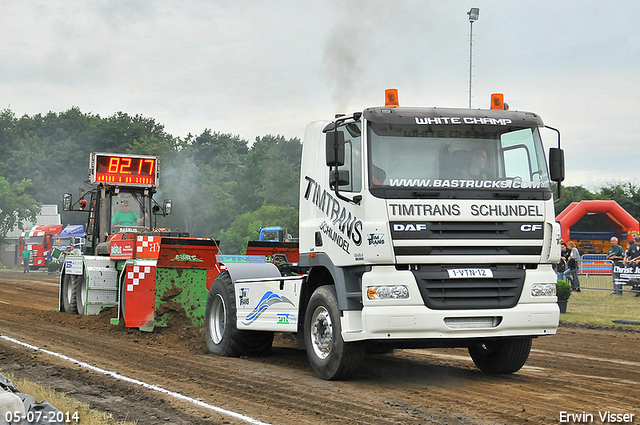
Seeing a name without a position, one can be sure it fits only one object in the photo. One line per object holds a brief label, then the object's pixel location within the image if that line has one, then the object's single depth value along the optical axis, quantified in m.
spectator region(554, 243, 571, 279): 22.04
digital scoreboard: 17.27
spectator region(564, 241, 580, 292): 21.47
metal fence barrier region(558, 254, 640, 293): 19.86
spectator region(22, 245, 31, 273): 45.16
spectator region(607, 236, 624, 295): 20.36
